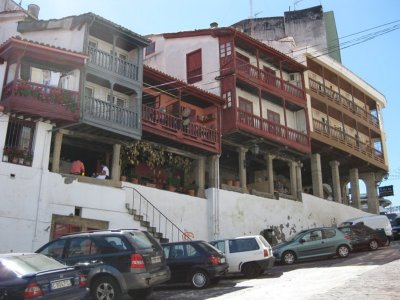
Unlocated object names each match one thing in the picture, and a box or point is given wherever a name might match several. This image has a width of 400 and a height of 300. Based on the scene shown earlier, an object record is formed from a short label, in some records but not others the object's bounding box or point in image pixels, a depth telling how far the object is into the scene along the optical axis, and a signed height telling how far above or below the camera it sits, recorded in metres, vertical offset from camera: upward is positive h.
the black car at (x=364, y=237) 21.91 +1.55
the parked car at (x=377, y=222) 25.07 +2.54
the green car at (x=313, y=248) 20.14 +0.96
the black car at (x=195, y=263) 13.71 +0.25
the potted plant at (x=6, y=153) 17.75 +4.28
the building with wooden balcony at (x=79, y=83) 18.73 +7.98
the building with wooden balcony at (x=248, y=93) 27.80 +10.76
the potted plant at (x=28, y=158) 18.30 +4.21
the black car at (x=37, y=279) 8.03 -0.11
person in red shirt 19.89 +4.18
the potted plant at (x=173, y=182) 23.94 +4.41
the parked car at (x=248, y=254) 16.06 +0.58
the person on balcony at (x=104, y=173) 20.45 +4.14
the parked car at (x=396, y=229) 28.56 +2.42
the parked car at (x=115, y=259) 10.50 +0.30
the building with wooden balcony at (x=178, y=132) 23.36 +6.75
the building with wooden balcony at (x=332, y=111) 34.31 +12.02
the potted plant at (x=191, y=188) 24.27 +4.16
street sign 44.44 +7.21
